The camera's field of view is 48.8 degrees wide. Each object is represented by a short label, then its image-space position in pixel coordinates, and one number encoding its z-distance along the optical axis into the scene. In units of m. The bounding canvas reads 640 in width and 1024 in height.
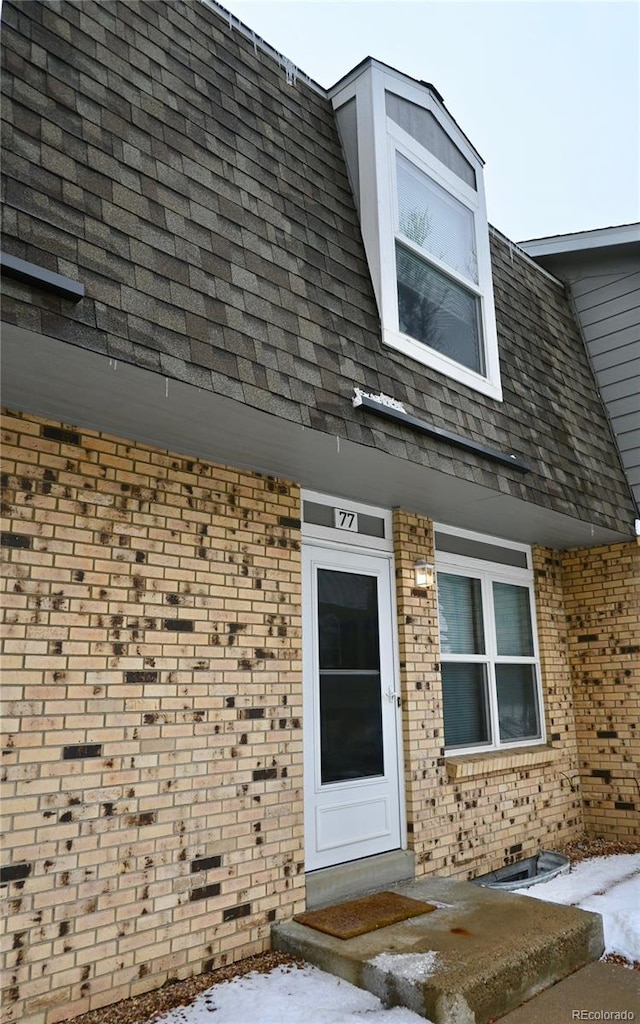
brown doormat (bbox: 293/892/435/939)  3.68
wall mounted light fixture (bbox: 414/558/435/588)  5.23
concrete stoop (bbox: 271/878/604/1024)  2.99
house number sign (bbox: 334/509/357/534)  4.86
